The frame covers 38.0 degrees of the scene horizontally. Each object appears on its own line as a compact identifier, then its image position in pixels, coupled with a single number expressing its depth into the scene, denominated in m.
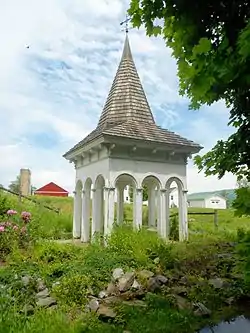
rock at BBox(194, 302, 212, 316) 6.28
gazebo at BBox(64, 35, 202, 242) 10.83
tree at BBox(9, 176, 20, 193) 35.54
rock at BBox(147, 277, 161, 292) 6.92
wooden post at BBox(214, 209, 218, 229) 15.79
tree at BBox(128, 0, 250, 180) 2.44
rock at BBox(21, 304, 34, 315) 5.51
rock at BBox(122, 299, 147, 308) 6.25
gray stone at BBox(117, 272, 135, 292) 6.75
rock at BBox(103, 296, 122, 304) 6.32
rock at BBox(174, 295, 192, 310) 6.41
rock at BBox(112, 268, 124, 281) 7.03
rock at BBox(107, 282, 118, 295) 6.68
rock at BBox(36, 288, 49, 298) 6.25
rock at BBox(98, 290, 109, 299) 6.52
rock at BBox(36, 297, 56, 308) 5.91
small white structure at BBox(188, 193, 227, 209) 62.62
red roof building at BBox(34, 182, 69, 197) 49.19
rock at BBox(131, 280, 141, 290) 6.82
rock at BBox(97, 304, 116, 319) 5.78
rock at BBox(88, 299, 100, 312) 6.00
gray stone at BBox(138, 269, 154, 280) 7.20
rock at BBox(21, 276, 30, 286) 6.50
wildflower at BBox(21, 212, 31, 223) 9.51
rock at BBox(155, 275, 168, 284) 7.24
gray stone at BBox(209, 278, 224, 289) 7.37
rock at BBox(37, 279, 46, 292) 6.54
